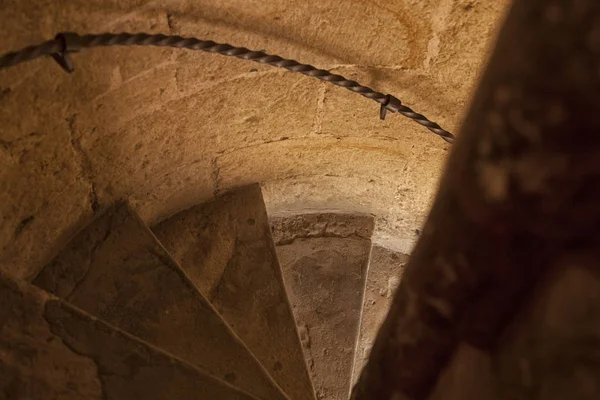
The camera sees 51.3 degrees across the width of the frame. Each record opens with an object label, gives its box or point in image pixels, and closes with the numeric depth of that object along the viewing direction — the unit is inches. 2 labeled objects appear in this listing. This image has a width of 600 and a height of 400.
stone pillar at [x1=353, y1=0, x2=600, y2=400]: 26.7
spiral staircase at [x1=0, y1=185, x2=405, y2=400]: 55.4
